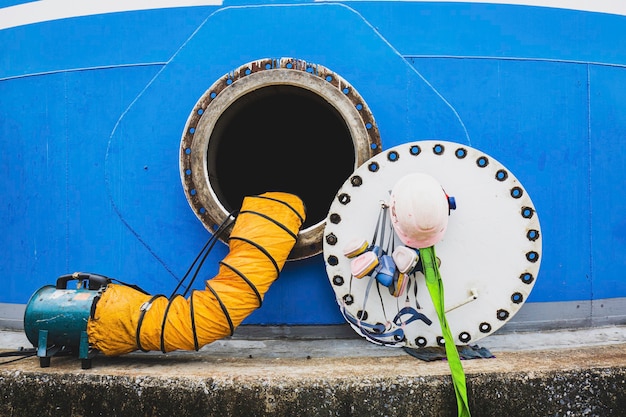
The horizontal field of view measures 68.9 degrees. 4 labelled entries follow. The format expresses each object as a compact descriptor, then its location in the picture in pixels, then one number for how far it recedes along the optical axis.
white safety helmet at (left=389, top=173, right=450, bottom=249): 2.35
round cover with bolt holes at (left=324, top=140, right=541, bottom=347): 2.57
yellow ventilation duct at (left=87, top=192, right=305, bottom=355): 2.37
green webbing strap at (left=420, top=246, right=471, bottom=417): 2.09
